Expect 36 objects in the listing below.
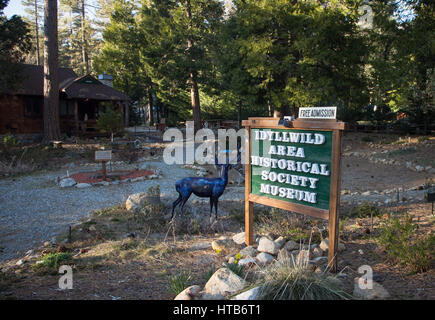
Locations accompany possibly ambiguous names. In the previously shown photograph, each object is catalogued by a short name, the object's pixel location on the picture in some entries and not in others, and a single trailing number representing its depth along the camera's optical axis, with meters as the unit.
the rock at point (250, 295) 3.36
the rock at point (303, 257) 3.72
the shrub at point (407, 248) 3.99
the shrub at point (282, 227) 5.65
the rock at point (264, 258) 4.52
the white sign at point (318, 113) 4.33
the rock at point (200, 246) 5.43
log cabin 23.02
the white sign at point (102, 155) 11.80
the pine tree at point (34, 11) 60.34
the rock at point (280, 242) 5.02
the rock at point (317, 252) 4.80
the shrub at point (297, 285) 3.35
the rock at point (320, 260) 4.45
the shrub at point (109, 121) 19.38
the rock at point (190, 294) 3.57
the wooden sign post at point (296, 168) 4.30
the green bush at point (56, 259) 4.90
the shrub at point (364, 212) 6.84
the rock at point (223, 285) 3.62
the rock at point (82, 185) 11.27
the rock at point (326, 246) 4.90
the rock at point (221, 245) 5.27
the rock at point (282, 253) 3.90
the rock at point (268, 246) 4.87
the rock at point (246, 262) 4.41
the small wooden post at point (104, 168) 12.13
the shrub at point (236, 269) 4.07
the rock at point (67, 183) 11.30
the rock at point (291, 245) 5.01
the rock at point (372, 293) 3.37
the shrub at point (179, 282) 3.87
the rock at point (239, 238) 5.53
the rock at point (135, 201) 8.10
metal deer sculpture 7.35
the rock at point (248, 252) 4.83
